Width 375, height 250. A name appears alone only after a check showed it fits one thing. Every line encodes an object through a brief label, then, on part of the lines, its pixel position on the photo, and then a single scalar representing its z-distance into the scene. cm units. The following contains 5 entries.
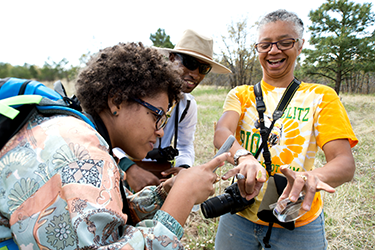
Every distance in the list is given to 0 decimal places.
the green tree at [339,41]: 1698
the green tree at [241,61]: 1880
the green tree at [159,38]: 4059
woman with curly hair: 79
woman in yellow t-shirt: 149
